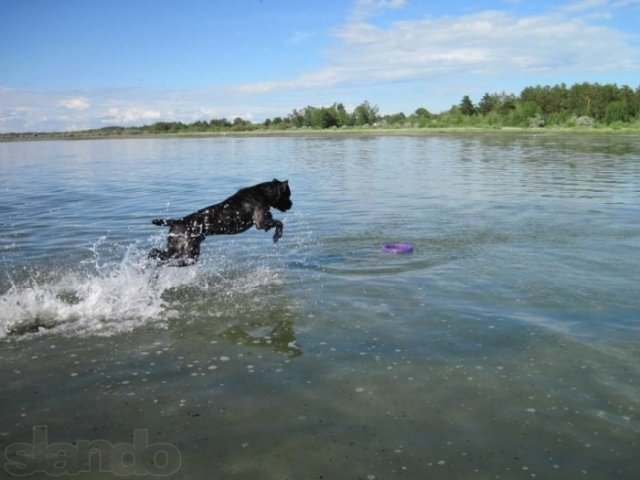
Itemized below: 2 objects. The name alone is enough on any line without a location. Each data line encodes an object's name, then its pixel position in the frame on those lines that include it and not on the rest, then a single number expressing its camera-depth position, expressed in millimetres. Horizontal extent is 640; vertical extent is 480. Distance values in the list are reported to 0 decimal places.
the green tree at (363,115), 159375
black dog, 9578
